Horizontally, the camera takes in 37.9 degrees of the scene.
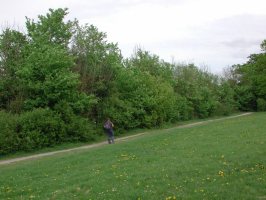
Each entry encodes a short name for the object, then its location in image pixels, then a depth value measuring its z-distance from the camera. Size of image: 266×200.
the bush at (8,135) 24.14
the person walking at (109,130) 26.50
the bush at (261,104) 73.75
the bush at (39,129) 25.42
